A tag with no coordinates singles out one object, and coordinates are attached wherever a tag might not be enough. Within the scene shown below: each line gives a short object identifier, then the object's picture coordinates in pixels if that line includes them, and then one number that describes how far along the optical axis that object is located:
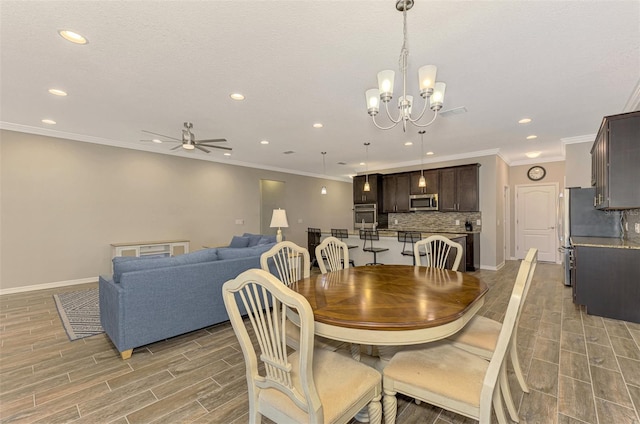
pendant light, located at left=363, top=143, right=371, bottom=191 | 5.90
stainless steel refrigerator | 4.43
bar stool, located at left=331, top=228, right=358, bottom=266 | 5.90
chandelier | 1.94
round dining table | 1.33
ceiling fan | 4.02
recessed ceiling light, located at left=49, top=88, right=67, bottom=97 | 3.21
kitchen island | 5.36
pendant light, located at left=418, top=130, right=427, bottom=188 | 4.98
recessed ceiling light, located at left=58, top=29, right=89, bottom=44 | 2.19
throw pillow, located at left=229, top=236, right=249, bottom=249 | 5.32
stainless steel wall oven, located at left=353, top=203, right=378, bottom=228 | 7.99
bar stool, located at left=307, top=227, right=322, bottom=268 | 6.61
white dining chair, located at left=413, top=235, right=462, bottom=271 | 2.78
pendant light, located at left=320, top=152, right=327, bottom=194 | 6.56
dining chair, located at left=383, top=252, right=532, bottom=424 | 1.23
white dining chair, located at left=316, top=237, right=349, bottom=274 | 2.91
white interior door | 7.08
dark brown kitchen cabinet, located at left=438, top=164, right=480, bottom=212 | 6.40
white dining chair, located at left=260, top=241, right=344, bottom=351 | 2.49
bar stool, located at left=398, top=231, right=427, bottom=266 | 4.93
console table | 5.30
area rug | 3.13
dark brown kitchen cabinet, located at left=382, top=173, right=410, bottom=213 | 7.57
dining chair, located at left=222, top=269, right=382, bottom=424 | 1.12
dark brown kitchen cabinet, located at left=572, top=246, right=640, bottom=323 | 3.25
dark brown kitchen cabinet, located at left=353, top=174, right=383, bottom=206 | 7.98
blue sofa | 2.55
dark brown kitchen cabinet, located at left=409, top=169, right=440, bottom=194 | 6.95
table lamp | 5.48
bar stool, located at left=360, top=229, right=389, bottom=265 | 5.43
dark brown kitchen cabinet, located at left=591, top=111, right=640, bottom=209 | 3.18
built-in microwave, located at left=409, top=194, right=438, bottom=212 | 6.98
